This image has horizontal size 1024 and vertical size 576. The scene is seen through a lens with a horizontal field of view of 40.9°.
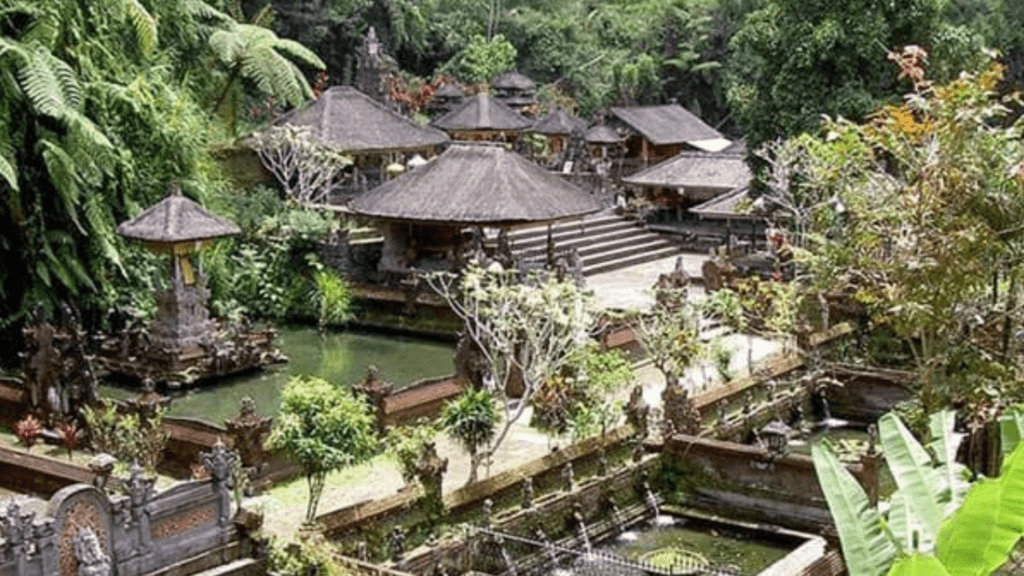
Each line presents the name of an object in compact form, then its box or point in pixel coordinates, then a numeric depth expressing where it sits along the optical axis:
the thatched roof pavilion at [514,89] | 47.94
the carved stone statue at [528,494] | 15.12
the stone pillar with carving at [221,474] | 12.90
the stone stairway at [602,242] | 31.73
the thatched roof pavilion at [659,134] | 44.06
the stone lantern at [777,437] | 16.50
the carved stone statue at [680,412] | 17.55
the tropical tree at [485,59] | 50.28
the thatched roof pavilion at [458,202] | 25.86
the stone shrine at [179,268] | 21.17
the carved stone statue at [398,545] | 13.60
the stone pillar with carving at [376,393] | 17.17
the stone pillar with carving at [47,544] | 11.31
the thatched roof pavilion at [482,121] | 41.16
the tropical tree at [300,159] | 30.19
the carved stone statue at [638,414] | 17.23
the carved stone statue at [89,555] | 11.47
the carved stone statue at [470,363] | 19.00
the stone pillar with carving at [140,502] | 12.09
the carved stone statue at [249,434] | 15.36
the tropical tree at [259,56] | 28.75
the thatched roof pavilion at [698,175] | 35.78
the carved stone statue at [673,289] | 20.84
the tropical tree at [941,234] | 14.06
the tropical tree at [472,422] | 15.32
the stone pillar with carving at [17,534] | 11.16
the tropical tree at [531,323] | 16.09
